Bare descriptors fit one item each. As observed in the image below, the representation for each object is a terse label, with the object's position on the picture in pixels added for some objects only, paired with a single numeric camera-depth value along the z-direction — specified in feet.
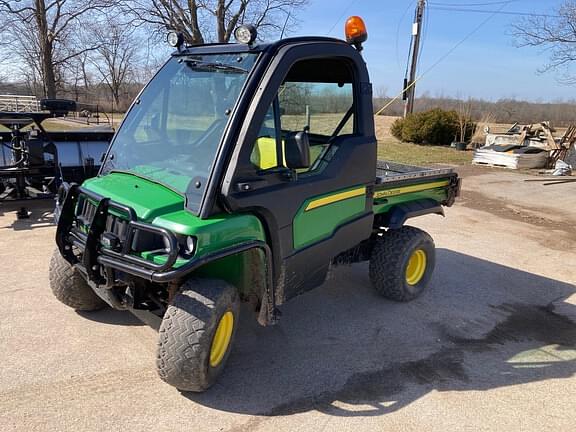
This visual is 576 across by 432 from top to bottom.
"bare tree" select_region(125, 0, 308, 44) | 70.13
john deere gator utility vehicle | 9.17
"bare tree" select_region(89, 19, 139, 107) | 147.95
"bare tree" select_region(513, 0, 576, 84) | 56.99
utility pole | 66.23
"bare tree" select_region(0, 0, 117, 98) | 72.18
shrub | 63.46
